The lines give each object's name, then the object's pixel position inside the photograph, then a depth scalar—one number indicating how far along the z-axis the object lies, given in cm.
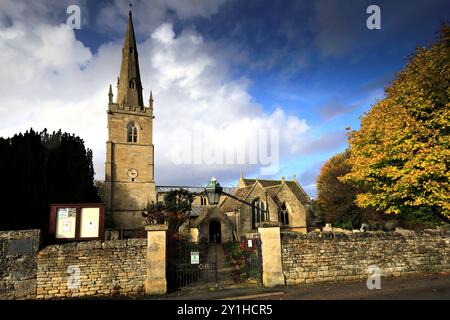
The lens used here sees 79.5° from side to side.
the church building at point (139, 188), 2723
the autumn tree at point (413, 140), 1146
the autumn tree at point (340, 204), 3122
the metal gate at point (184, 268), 959
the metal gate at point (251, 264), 1002
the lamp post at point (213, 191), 947
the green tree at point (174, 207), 2196
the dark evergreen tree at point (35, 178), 1200
